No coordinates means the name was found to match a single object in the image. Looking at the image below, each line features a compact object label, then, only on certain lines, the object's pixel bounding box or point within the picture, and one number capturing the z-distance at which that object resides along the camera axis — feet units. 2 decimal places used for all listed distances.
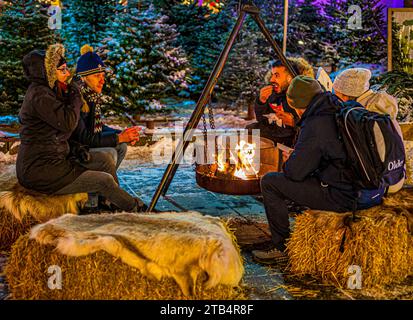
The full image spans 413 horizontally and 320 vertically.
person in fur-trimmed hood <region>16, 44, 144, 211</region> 13.35
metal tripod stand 15.14
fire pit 14.56
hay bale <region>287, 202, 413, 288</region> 11.60
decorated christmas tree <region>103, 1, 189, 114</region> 33.73
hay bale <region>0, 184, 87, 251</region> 13.51
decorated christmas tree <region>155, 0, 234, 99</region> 52.08
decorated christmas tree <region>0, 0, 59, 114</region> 33.96
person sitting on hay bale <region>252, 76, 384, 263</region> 11.80
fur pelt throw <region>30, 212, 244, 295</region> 9.93
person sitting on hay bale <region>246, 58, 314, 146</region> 17.78
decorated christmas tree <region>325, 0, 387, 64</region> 41.70
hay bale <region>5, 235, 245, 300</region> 9.99
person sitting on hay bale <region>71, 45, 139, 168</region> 15.98
